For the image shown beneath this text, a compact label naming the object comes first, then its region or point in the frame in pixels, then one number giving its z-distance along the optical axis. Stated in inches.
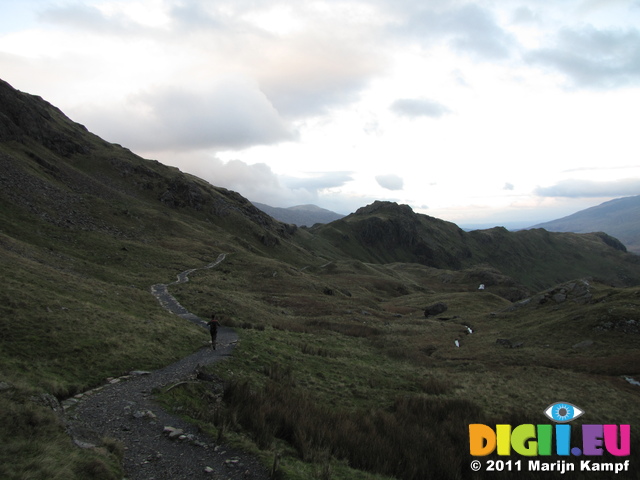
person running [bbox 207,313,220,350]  929.5
